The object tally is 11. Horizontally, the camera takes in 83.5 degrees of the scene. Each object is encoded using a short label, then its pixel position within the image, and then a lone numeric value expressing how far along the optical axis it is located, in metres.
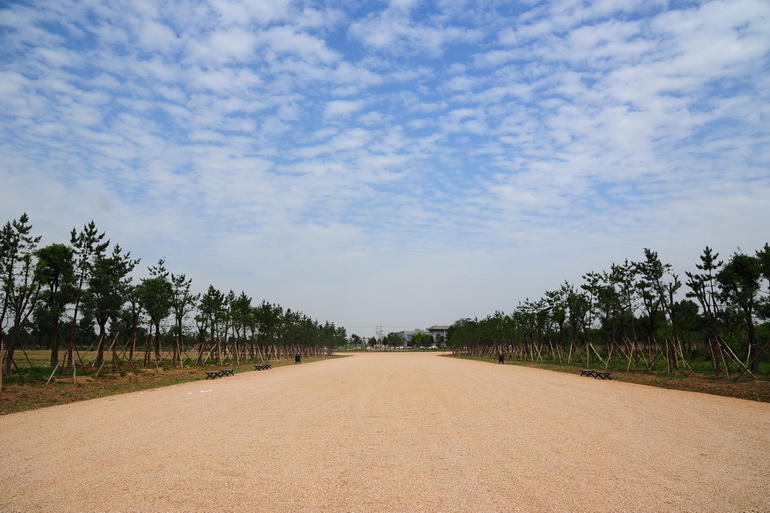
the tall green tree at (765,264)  17.99
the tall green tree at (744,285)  18.38
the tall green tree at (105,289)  23.52
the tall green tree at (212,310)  34.28
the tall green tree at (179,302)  30.66
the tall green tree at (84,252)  21.25
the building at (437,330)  178.00
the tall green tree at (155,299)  26.94
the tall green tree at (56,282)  18.97
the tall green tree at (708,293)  19.01
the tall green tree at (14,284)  16.19
